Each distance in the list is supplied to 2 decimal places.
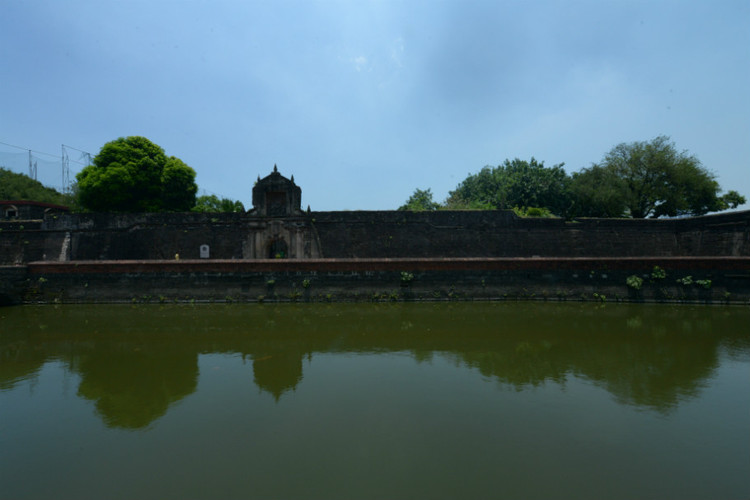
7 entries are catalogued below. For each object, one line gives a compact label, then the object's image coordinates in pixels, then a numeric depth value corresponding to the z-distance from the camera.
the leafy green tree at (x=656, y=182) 23.59
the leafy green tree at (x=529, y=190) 25.70
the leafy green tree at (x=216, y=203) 34.88
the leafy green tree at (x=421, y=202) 31.14
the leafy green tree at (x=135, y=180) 20.23
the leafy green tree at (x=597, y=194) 23.52
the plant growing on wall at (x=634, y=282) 11.31
